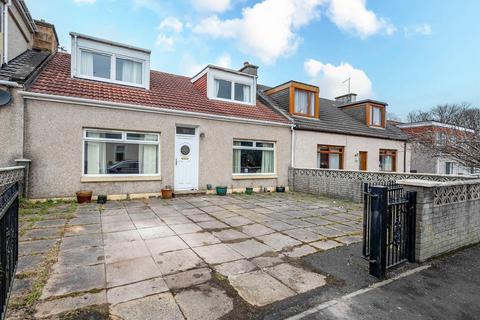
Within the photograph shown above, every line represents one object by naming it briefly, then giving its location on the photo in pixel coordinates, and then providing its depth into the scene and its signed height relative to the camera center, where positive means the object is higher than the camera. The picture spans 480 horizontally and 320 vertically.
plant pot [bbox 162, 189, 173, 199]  8.77 -1.23
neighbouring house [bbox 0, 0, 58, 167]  6.91 +3.76
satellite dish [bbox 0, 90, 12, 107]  6.83 +1.70
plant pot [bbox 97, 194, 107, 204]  7.79 -1.32
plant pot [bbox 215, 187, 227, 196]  10.02 -1.27
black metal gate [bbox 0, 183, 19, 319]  2.20 -0.94
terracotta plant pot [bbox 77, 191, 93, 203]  7.59 -1.20
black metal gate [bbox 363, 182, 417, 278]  3.45 -0.97
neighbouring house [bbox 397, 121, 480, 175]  7.21 +0.82
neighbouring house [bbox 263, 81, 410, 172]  12.55 +1.61
